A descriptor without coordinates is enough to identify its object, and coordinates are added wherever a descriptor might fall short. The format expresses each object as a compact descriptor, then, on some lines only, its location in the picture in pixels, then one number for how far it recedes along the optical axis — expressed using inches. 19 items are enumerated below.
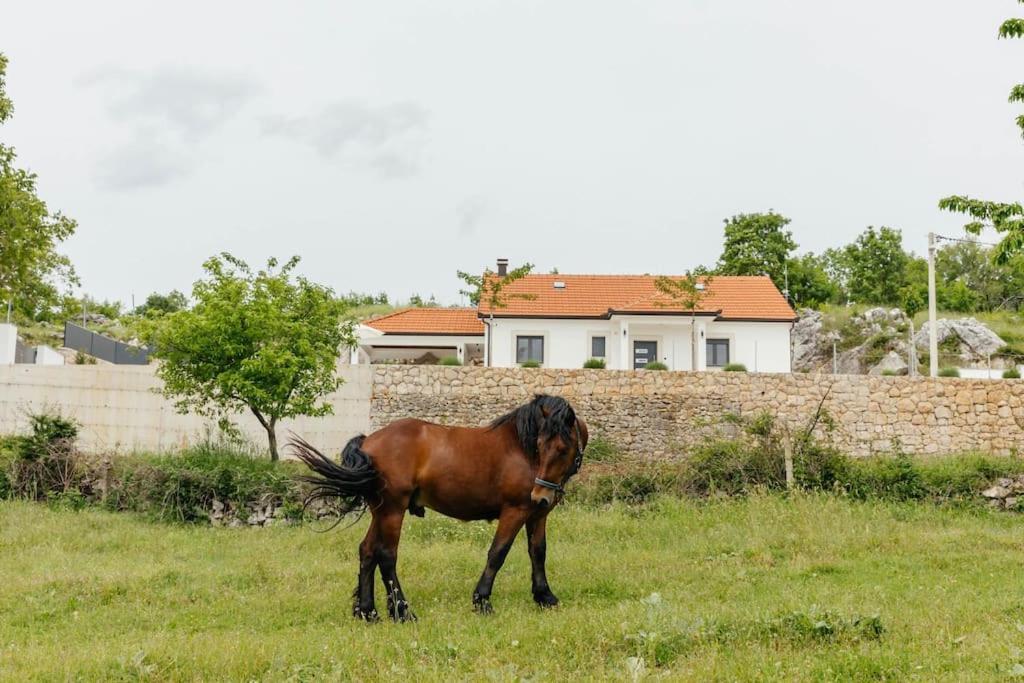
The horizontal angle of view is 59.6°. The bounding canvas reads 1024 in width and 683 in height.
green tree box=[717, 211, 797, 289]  2049.7
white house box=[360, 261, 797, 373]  1240.2
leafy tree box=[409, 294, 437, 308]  2511.2
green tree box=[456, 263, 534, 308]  1248.2
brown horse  315.9
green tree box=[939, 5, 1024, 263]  544.4
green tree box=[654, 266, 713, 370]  1229.7
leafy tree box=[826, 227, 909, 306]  2338.8
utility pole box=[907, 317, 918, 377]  1304.9
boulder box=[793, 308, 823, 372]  1641.2
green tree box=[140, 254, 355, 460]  661.3
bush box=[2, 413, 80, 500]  615.8
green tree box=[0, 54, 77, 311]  924.0
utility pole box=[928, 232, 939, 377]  985.5
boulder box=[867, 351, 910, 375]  1399.0
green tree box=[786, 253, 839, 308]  2197.3
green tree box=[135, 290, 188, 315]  2474.2
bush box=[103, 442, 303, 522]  578.9
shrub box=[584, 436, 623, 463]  770.4
